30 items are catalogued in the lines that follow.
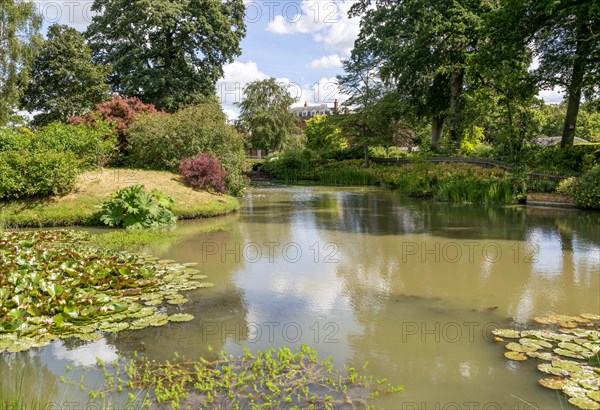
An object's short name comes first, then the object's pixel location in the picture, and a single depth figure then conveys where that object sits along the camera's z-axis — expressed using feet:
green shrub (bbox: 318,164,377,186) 94.43
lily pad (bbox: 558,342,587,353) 14.42
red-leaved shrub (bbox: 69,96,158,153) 60.64
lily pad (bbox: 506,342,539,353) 14.75
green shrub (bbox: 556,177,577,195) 51.19
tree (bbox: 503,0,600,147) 50.88
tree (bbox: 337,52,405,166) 98.43
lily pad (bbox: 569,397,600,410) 11.30
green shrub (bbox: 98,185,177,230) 38.63
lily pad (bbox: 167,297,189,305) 19.86
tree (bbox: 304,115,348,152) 109.91
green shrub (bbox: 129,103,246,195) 55.83
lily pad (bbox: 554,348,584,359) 14.10
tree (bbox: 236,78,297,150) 142.72
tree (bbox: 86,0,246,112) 86.99
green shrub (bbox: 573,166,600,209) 47.52
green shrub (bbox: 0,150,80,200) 39.88
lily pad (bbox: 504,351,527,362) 14.25
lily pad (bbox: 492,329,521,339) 15.99
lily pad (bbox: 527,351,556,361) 14.12
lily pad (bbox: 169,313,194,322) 17.93
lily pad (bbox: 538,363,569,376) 13.12
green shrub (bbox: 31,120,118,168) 46.98
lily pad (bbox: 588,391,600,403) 11.59
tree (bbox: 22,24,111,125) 87.92
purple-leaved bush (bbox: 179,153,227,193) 50.83
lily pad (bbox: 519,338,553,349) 14.98
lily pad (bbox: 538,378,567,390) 12.45
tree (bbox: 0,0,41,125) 76.48
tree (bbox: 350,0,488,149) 75.56
